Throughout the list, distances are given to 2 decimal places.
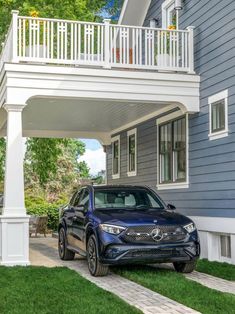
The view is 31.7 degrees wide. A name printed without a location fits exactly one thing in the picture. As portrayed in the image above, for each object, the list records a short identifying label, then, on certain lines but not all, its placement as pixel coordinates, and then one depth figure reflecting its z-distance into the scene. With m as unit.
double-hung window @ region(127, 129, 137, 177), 13.73
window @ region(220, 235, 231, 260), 9.08
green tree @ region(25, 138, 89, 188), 19.49
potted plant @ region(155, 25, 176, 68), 10.09
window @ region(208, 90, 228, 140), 9.08
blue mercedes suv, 7.31
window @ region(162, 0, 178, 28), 11.79
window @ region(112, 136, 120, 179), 15.22
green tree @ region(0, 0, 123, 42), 17.25
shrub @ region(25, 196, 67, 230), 18.84
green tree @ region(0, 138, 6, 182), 20.62
